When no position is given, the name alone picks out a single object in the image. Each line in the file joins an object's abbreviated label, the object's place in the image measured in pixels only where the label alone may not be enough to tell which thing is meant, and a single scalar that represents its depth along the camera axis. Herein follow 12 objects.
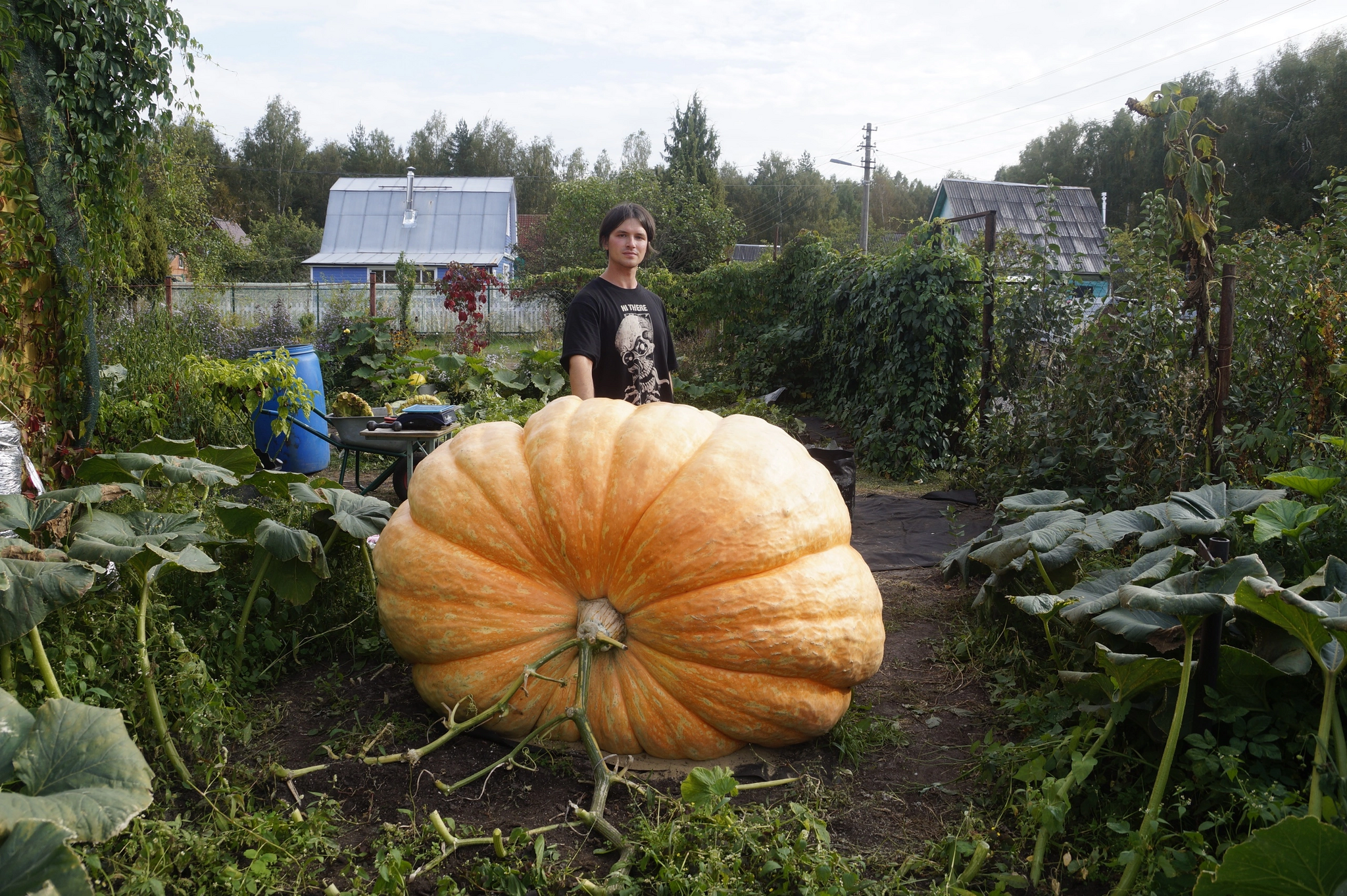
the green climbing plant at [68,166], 4.22
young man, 3.29
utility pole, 28.75
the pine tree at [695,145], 42.03
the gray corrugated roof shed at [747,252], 44.34
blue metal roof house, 35.97
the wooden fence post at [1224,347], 3.81
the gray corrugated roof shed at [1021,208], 24.58
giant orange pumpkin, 2.14
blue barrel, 6.59
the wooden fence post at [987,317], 6.62
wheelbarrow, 4.71
